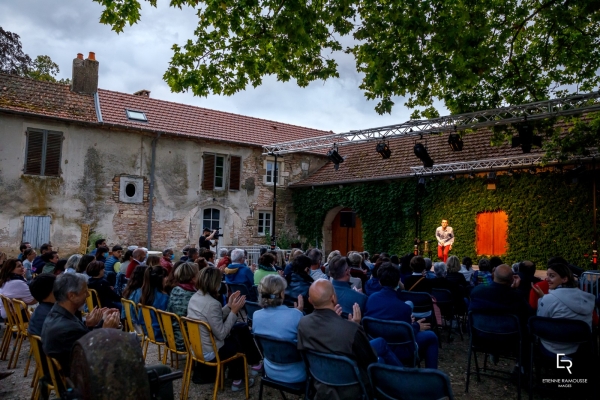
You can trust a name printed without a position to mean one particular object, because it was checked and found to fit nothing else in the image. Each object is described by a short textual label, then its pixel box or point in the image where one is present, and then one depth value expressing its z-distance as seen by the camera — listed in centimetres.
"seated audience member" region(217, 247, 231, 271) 762
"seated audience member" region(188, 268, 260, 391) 395
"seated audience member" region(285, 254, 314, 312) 509
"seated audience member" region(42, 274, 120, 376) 291
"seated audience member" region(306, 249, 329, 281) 590
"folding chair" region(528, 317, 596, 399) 371
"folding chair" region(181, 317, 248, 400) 377
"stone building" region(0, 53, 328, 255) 1355
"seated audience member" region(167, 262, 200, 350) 429
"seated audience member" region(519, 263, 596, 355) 396
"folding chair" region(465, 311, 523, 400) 412
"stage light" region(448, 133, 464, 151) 999
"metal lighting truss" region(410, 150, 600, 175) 1216
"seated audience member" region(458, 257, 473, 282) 782
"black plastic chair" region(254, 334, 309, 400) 327
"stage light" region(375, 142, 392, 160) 1173
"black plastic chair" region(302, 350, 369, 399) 274
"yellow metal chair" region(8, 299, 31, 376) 460
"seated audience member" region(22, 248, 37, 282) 754
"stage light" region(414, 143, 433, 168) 1138
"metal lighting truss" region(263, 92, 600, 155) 788
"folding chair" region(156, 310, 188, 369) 410
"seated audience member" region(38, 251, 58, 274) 687
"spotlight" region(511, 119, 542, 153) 871
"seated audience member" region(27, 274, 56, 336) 358
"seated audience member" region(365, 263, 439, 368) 389
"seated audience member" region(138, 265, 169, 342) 466
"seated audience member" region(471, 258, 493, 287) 693
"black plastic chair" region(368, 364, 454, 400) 236
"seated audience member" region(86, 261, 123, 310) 542
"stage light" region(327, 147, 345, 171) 1316
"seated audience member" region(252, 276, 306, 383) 336
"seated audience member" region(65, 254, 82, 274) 627
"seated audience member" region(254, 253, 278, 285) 622
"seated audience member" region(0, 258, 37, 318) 529
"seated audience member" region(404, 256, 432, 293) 595
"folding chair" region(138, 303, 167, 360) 454
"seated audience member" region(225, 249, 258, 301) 629
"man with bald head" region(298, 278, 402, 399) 288
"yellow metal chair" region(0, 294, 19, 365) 495
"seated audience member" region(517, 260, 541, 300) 585
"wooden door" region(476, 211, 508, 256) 1339
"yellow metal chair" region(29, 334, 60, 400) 308
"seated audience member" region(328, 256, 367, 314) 443
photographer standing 1308
